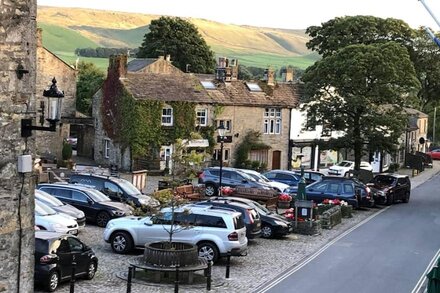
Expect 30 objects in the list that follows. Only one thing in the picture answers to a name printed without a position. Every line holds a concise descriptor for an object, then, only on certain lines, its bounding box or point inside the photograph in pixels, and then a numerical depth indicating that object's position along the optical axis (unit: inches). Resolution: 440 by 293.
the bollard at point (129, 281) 665.5
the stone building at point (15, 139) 416.2
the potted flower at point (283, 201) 1416.1
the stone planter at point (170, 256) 754.8
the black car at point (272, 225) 1063.0
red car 3272.6
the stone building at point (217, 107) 1975.9
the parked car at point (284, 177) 1672.0
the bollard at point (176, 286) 671.8
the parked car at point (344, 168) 2095.0
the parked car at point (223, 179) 1523.1
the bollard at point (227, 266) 786.1
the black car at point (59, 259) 660.7
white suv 844.0
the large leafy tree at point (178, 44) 3326.8
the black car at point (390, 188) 1582.2
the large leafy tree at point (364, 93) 1696.6
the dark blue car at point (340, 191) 1448.1
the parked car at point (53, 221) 887.7
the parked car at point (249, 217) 956.6
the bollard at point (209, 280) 728.3
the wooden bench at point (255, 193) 1411.2
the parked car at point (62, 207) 976.3
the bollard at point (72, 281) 630.5
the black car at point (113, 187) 1191.6
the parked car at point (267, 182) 1560.4
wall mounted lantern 451.5
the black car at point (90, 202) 1062.4
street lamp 1331.2
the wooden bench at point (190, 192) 1327.4
